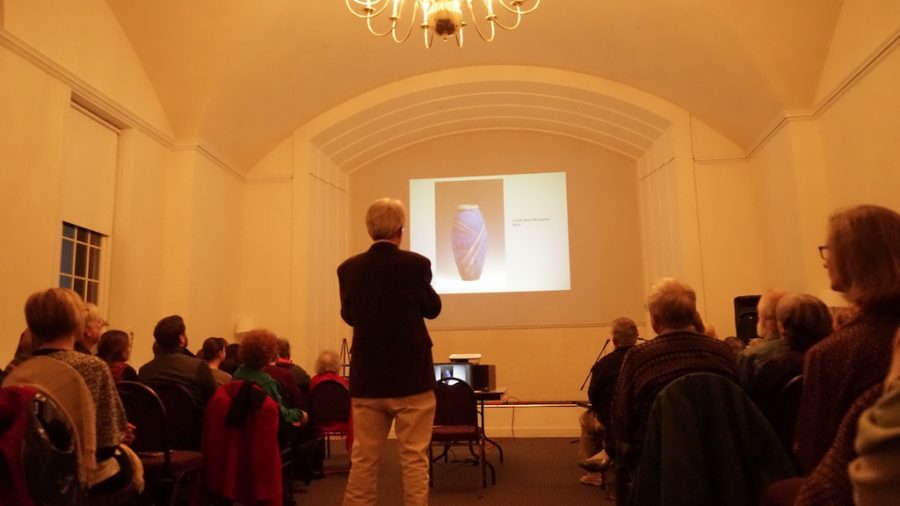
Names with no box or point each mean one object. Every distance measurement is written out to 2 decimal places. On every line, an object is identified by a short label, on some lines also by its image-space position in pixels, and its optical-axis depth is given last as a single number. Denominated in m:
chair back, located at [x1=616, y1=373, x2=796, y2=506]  1.90
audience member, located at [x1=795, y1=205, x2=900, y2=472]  1.54
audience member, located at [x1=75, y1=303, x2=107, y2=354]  3.16
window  5.62
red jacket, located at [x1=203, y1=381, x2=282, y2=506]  2.98
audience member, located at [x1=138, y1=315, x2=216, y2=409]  3.24
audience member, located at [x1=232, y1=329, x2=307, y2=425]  3.37
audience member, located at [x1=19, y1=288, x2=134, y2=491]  2.16
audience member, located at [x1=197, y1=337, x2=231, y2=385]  4.05
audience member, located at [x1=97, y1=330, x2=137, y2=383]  3.35
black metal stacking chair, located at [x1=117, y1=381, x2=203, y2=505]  2.87
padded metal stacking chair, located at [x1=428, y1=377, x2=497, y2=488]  4.62
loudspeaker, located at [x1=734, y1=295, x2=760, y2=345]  6.68
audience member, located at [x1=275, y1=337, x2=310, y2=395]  5.07
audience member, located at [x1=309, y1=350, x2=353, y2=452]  4.98
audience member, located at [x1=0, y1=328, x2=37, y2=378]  2.91
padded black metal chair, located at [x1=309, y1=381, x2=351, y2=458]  4.83
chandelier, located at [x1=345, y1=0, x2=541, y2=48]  4.32
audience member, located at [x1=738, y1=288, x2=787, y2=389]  2.61
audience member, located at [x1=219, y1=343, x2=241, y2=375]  4.63
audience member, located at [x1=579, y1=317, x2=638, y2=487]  3.48
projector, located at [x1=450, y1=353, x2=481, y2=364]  6.21
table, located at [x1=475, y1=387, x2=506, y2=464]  5.10
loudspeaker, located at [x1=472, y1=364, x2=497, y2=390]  5.95
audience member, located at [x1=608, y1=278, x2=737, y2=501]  2.15
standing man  2.56
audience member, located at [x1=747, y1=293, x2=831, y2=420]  2.49
